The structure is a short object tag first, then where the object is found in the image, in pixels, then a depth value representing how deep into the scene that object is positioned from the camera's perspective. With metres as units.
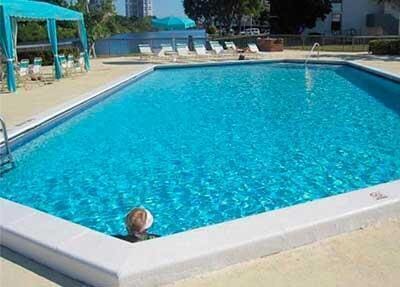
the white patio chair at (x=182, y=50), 21.45
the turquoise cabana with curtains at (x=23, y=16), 11.28
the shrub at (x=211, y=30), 46.25
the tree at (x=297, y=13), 37.66
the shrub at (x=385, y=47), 21.16
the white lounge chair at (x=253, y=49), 22.61
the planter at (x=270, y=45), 25.44
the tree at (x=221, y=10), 42.78
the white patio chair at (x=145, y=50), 21.05
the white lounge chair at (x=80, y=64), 16.33
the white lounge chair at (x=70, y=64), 15.76
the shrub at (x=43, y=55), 19.94
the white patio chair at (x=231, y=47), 22.66
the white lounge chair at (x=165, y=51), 21.48
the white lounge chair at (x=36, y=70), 14.26
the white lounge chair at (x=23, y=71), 13.35
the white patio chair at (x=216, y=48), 21.94
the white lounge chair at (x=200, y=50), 21.76
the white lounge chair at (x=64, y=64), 15.72
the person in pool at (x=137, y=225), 3.70
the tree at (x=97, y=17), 21.98
